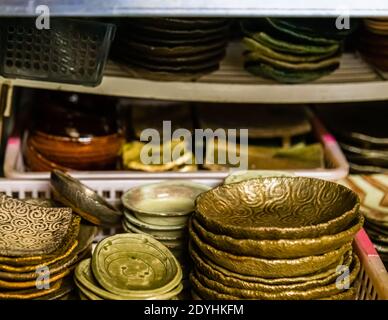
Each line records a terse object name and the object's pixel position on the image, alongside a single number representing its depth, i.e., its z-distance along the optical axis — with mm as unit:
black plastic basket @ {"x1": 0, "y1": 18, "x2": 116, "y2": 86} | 1386
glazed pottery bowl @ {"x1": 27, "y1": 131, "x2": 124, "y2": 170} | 1721
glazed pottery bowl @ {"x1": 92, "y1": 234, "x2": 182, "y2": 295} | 1217
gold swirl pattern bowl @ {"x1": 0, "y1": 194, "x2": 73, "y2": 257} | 1283
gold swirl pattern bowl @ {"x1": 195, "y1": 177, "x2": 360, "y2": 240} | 1271
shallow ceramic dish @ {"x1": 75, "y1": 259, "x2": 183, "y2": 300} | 1181
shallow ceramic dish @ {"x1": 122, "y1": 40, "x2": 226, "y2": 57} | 1577
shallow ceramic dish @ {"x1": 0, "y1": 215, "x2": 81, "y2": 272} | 1213
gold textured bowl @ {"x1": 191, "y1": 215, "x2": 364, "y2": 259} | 1152
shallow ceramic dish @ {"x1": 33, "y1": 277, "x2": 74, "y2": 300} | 1269
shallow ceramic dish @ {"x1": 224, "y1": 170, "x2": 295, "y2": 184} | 1563
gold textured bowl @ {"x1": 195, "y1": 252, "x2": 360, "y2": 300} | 1177
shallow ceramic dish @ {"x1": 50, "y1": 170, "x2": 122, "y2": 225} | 1412
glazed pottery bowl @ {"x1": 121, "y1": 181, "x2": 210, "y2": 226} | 1440
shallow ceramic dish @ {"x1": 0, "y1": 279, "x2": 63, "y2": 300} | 1215
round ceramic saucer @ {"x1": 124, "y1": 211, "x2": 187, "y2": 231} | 1424
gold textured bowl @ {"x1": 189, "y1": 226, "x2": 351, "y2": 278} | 1165
